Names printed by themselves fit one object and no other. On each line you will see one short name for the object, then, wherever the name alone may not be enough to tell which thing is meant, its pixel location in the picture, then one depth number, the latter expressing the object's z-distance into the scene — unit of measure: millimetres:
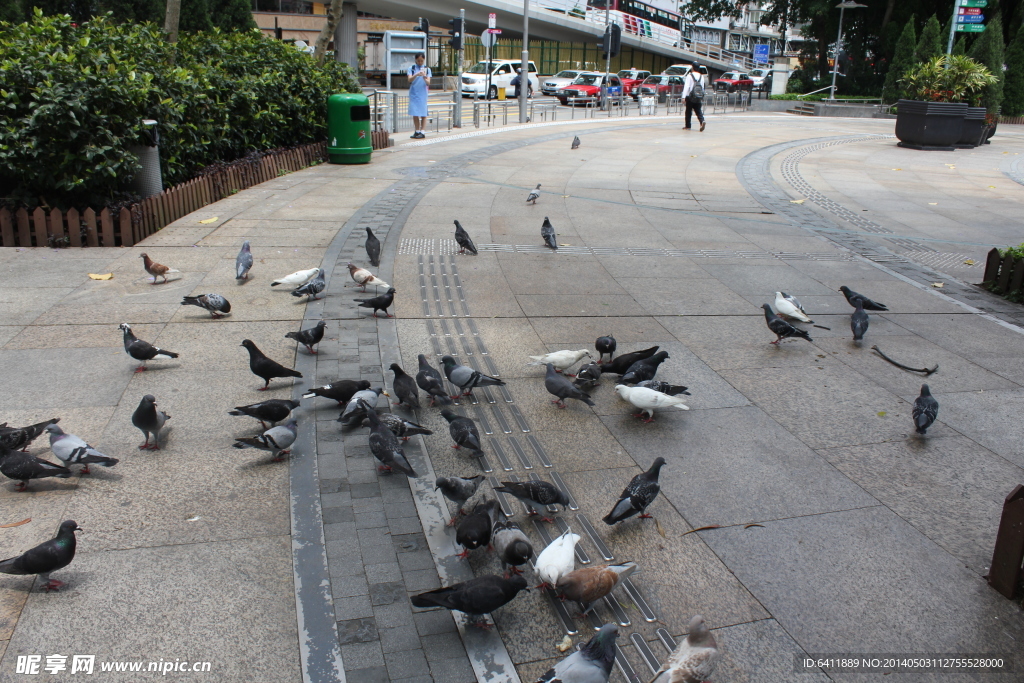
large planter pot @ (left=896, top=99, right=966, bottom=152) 21172
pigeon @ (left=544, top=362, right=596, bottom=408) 5882
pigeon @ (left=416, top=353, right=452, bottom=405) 5906
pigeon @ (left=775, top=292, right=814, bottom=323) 7652
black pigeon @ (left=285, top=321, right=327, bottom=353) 6633
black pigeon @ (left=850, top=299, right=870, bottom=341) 7434
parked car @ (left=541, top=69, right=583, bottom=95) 42212
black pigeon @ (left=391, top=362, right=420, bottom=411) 5840
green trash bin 15914
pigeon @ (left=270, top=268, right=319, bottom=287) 8062
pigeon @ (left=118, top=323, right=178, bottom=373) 6105
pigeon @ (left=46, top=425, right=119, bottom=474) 4703
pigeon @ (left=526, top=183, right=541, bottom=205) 12791
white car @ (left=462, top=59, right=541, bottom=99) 40562
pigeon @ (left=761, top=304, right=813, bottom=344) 7211
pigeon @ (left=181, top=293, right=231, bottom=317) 7359
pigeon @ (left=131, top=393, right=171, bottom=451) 5000
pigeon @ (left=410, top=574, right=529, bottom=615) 3613
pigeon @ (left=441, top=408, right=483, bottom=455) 5145
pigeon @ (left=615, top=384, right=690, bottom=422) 5711
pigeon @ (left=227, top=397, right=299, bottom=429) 5340
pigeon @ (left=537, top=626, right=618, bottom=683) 3219
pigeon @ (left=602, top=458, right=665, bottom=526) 4414
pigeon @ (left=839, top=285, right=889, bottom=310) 8007
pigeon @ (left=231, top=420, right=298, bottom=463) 4926
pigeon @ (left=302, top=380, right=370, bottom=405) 5723
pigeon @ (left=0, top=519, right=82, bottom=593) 3697
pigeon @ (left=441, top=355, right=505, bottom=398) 5980
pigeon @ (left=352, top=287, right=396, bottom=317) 7605
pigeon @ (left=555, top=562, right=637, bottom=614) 3781
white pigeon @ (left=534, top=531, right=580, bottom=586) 3889
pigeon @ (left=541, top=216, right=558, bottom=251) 10367
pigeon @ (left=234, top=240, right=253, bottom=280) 8461
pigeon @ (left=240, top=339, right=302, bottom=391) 5930
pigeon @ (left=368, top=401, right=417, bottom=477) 4809
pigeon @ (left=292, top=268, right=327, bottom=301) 8008
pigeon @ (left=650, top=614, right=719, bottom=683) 3266
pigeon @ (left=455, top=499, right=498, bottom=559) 4160
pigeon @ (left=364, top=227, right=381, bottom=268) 9242
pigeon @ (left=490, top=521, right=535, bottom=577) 3996
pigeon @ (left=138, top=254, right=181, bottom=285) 8344
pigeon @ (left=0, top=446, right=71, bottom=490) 4551
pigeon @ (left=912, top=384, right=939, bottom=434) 5590
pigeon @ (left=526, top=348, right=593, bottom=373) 6385
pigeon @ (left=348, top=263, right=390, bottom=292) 8250
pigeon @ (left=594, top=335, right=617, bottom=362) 6715
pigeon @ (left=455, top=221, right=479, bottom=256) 9828
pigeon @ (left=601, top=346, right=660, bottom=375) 6469
